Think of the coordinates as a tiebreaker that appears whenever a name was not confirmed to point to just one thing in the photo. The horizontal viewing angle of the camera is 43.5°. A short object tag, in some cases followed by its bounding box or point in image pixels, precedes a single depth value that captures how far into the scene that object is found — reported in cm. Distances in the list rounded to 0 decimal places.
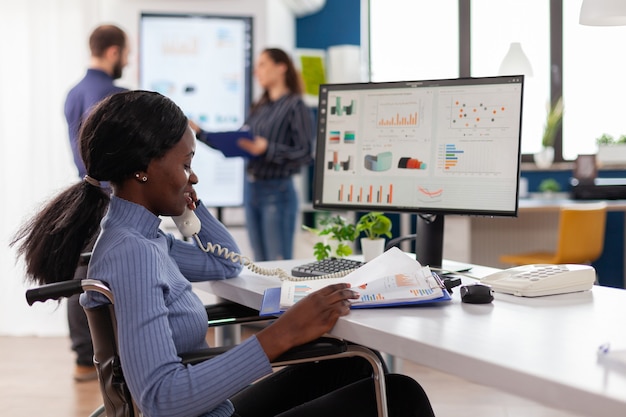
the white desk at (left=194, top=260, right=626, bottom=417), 97
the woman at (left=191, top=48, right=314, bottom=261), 395
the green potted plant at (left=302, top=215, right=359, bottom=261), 213
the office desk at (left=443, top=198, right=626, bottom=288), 526
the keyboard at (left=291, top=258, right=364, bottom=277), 189
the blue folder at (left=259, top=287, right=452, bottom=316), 147
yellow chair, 411
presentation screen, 421
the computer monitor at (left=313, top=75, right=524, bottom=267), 185
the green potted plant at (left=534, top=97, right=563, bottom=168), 524
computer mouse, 151
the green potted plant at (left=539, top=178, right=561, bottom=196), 511
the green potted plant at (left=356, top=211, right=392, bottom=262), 212
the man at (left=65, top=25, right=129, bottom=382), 343
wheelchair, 129
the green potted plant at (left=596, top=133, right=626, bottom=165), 506
